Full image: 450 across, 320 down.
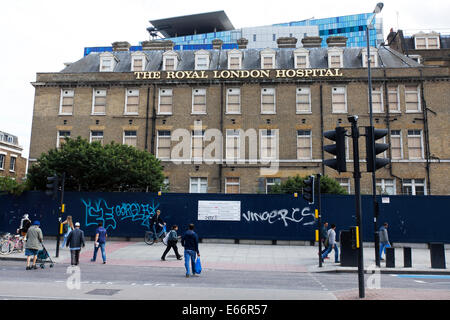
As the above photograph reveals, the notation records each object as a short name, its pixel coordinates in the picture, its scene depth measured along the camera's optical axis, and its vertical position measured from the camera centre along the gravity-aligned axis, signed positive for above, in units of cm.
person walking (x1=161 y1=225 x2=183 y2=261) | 1580 -107
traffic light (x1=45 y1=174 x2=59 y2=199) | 1733 +120
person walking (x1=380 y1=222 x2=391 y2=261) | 1687 -91
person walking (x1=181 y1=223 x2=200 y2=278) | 1222 -97
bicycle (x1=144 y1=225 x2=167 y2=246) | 2133 -135
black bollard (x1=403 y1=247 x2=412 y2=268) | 1495 -163
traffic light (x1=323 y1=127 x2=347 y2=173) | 848 +151
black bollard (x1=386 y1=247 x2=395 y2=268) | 1470 -157
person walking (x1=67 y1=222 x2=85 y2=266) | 1375 -107
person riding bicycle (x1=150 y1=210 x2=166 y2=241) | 2141 -46
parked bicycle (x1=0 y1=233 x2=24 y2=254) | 1725 -145
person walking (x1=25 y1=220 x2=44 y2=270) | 1348 -105
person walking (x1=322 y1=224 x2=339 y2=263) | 1614 -118
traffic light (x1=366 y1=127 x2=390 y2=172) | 866 +159
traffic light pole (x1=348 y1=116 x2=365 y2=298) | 840 +43
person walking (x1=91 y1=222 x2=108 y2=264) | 1532 -104
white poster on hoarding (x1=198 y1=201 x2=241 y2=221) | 2247 +26
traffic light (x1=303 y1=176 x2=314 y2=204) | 1568 +103
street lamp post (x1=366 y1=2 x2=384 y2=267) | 1519 -74
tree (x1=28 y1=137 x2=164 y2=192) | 2309 +276
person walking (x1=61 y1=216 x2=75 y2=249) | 1931 -64
